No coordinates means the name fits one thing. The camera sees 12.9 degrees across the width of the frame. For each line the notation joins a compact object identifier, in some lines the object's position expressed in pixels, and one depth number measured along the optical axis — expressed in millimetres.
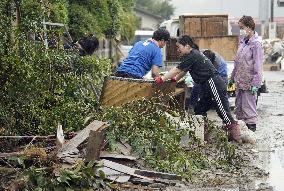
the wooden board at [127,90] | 18905
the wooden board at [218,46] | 33403
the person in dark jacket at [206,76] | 19874
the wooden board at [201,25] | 36899
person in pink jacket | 21799
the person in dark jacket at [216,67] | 22433
